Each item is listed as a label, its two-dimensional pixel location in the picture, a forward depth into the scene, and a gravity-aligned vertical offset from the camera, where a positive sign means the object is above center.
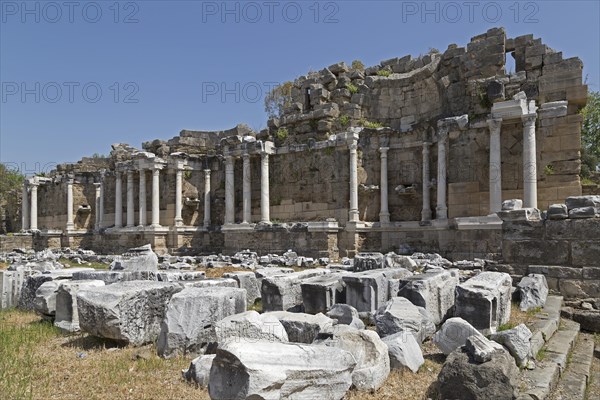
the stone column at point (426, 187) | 16.67 +0.87
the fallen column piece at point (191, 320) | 5.28 -1.35
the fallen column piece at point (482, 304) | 5.94 -1.30
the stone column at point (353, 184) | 17.69 +1.05
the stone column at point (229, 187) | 21.22 +1.12
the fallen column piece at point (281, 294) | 7.69 -1.46
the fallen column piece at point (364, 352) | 4.34 -1.45
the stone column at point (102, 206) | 25.91 +0.27
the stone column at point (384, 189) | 17.59 +0.84
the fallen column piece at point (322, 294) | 7.31 -1.40
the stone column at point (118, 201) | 24.50 +0.50
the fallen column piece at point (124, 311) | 5.53 -1.29
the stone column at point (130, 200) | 23.88 +0.57
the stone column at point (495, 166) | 14.50 +1.44
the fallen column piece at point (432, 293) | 6.74 -1.30
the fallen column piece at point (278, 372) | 3.51 -1.34
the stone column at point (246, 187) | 20.64 +1.08
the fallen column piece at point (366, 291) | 7.14 -1.31
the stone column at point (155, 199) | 22.52 +0.59
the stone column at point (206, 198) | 22.62 +0.64
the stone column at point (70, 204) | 26.72 +0.38
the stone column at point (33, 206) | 28.88 +0.31
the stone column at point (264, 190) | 19.94 +0.91
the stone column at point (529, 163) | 13.83 +1.46
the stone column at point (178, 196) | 22.38 +0.73
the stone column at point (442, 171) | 15.95 +1.40
